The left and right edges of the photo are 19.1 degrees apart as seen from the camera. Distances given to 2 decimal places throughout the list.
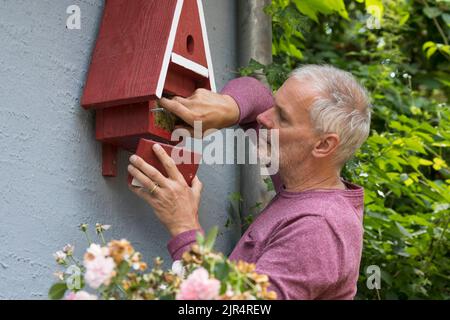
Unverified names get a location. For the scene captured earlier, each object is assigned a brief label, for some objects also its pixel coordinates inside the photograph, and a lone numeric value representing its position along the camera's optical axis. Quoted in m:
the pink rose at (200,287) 1.83
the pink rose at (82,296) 1.89
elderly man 2.33
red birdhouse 2.42
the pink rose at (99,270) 1.88
